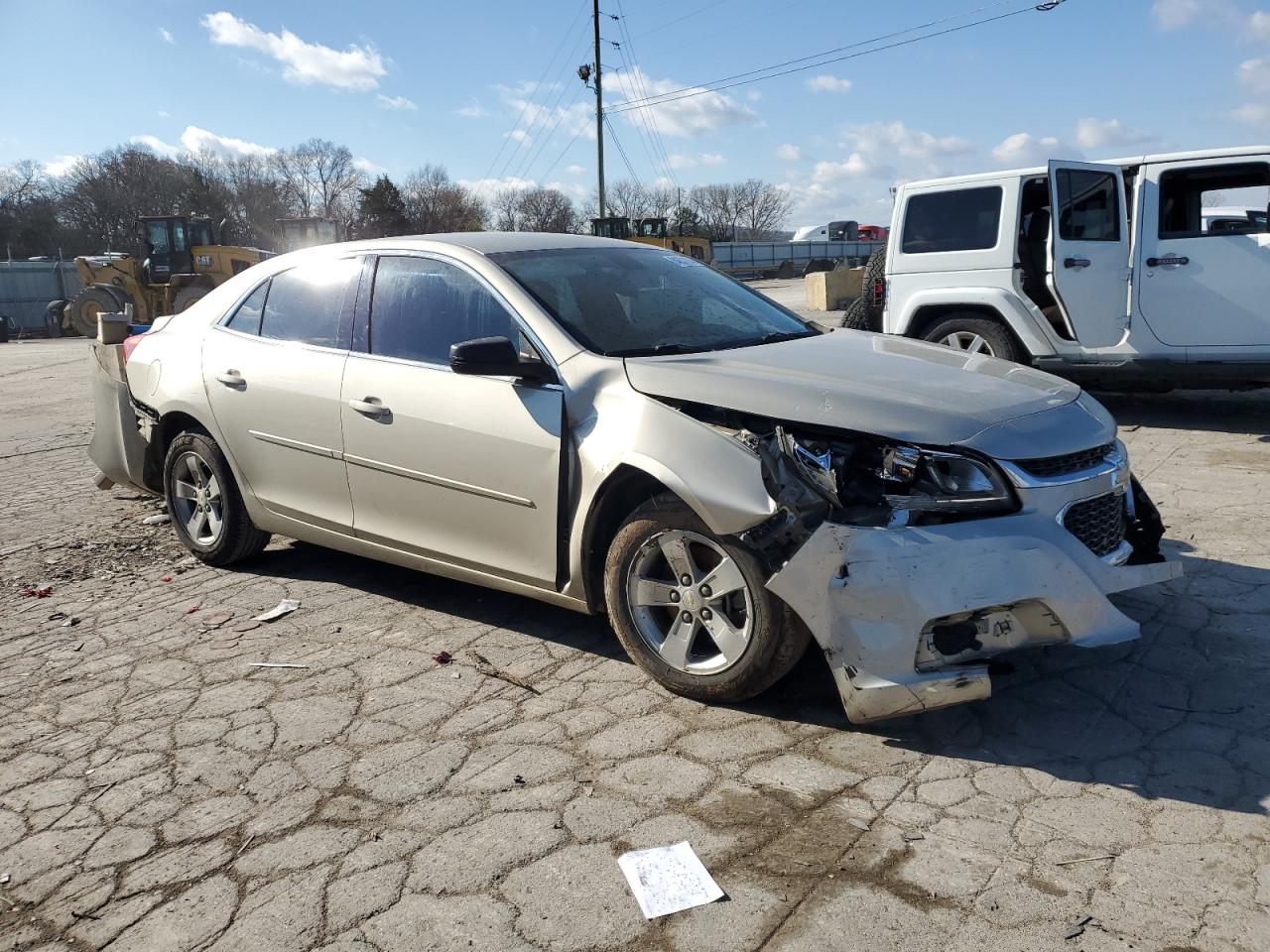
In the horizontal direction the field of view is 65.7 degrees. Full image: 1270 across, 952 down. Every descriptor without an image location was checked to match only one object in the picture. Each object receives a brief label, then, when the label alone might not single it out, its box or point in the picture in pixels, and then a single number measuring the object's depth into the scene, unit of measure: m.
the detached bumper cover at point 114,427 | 5.73
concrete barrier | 22.42
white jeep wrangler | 7.70
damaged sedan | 3.02
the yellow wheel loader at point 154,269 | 25.58
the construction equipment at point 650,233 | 34.50
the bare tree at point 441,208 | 67.34
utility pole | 40.44
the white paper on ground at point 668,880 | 2.43
